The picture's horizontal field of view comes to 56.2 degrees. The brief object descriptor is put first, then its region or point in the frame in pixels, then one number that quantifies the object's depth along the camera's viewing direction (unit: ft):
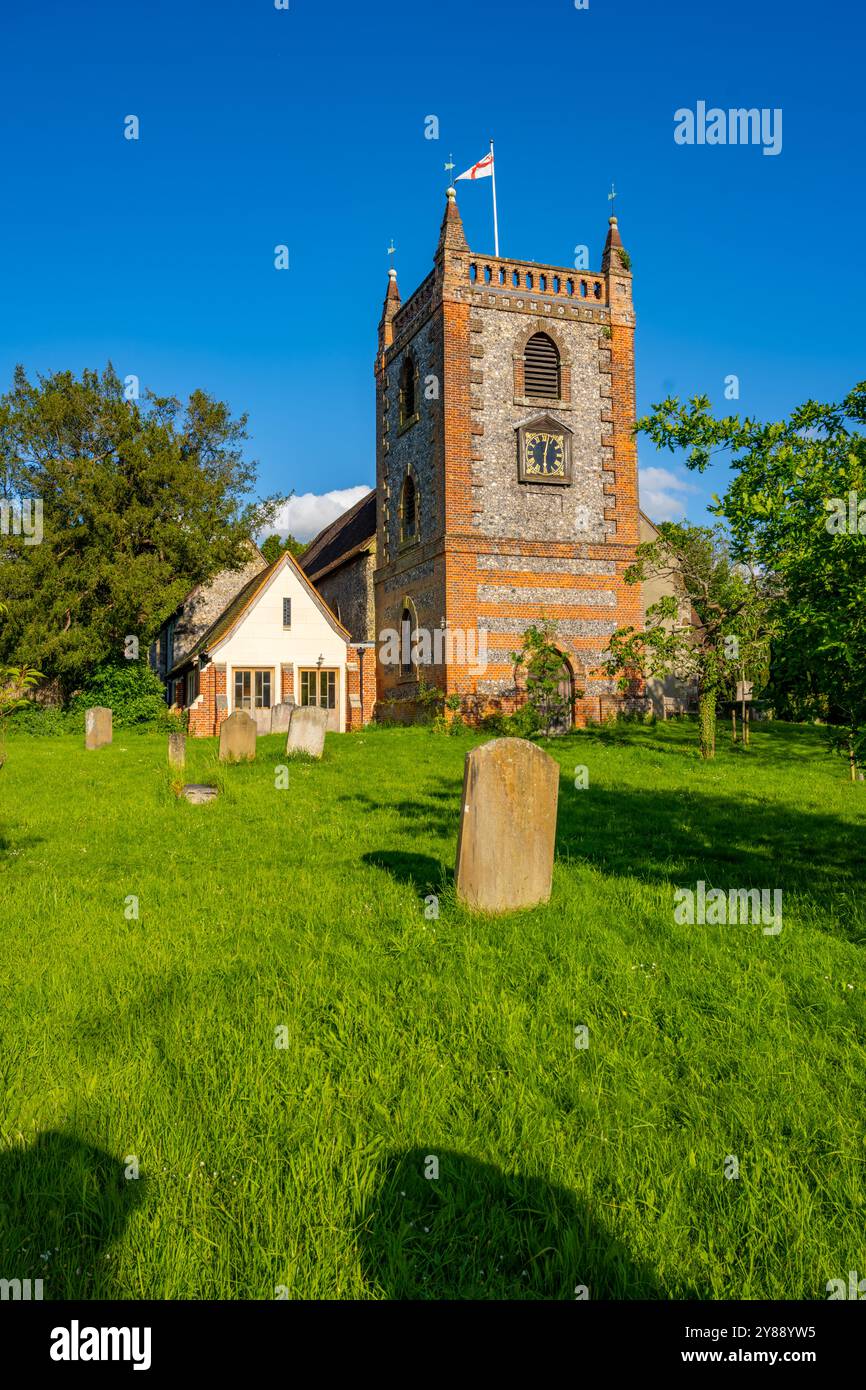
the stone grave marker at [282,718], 76.54
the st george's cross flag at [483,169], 80.38
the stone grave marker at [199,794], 39.24
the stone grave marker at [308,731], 54.90
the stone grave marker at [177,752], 46.47
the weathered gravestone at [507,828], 20.75
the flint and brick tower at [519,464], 81.30
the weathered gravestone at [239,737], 52.70
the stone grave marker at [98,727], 71.10
